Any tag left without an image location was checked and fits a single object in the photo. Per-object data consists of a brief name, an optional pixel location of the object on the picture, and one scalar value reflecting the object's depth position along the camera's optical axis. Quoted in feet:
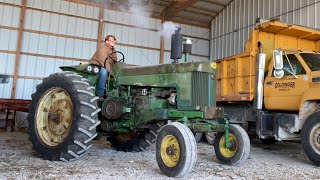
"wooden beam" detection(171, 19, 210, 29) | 55.42
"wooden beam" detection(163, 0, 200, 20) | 49.03
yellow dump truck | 19.49
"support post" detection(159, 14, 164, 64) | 53.57
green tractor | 13.10
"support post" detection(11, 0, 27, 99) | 43.70
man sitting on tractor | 16.70
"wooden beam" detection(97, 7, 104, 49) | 48.98
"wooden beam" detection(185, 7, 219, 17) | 53.06
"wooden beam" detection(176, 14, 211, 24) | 55.08
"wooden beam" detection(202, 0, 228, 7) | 51.53
